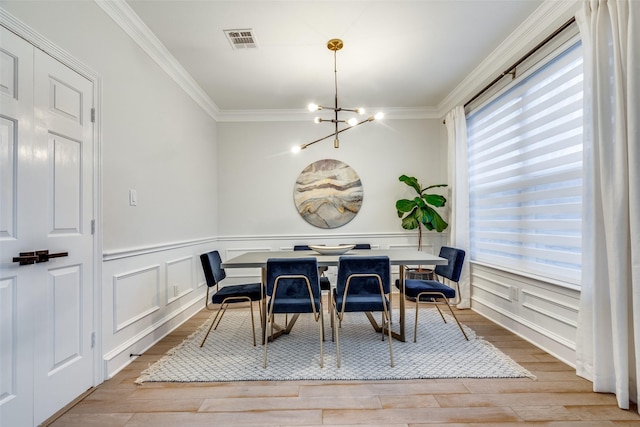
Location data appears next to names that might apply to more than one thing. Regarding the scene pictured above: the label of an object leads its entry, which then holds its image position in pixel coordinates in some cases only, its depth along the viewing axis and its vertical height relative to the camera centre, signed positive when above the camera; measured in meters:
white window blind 2.22 +0.38
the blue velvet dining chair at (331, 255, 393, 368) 2.22 -0.52
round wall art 4.40 +0.35
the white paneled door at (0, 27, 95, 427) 1.45 -0.07
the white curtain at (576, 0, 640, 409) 1.63 +0.08
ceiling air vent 2.56 +1.62
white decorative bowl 2.90 -0.32
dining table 2.39 -0.37
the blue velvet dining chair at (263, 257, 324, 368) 2.19 -0.53
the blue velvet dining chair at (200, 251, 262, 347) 2.60 -0.66
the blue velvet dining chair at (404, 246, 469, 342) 2.62 -0.64
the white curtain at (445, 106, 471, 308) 3.55 +0.32
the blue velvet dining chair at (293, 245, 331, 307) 2.96 -0.69
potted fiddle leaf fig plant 3.97 +0.08
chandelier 2.59 +1.61
